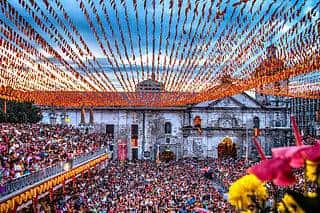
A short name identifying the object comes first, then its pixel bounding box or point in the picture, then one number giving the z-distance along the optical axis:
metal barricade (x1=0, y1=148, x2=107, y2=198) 14.80
